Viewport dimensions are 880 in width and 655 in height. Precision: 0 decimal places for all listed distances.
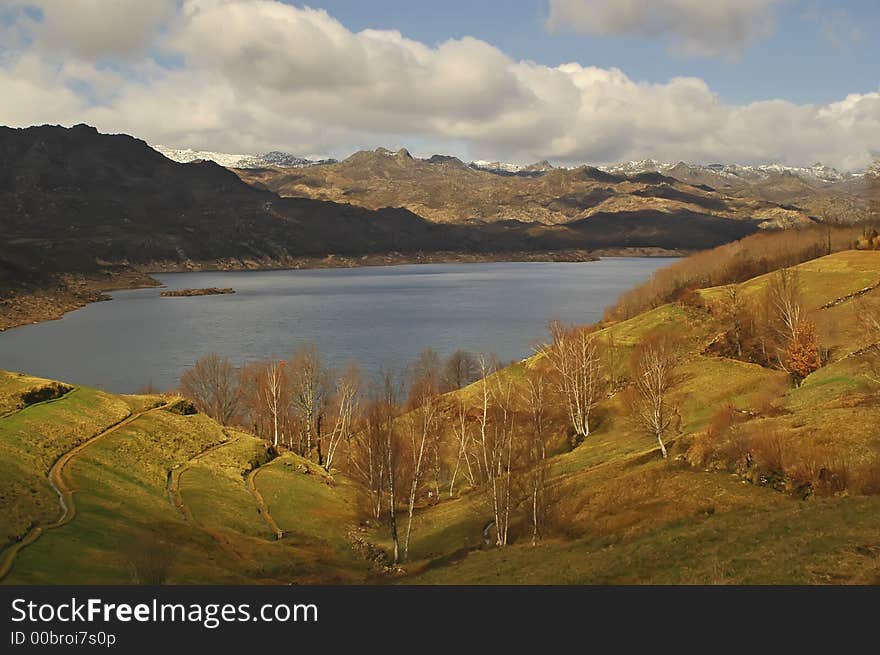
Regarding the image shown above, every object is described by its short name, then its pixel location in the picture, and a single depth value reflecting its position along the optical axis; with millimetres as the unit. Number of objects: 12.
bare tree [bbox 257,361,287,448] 78688
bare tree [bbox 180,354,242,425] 93250
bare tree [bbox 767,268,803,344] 78862
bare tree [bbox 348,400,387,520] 44025
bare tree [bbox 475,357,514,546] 40625
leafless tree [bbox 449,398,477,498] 63781
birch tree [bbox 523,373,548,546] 38531
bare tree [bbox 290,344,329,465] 81750
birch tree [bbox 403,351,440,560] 62062
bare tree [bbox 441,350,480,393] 109625
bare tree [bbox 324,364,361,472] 77500
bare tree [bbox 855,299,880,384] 49725
